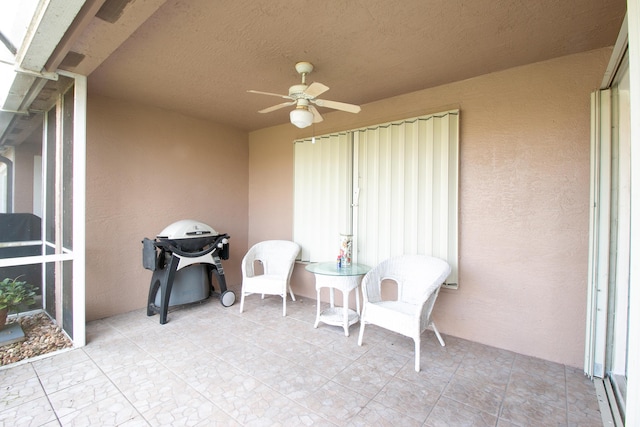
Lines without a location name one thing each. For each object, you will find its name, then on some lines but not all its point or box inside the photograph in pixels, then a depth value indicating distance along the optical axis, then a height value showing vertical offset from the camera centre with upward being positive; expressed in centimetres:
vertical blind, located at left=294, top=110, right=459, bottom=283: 302 +26
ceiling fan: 233 +90
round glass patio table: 310 -75
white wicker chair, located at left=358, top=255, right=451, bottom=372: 250 -79
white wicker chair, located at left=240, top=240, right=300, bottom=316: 358 -76
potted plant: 281 -84
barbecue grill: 337 -63
